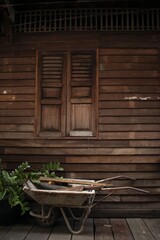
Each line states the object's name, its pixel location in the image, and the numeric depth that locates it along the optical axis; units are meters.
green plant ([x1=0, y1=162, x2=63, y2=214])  4.14
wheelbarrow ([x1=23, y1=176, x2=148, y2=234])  3.86
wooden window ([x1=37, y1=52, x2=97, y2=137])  5.07
